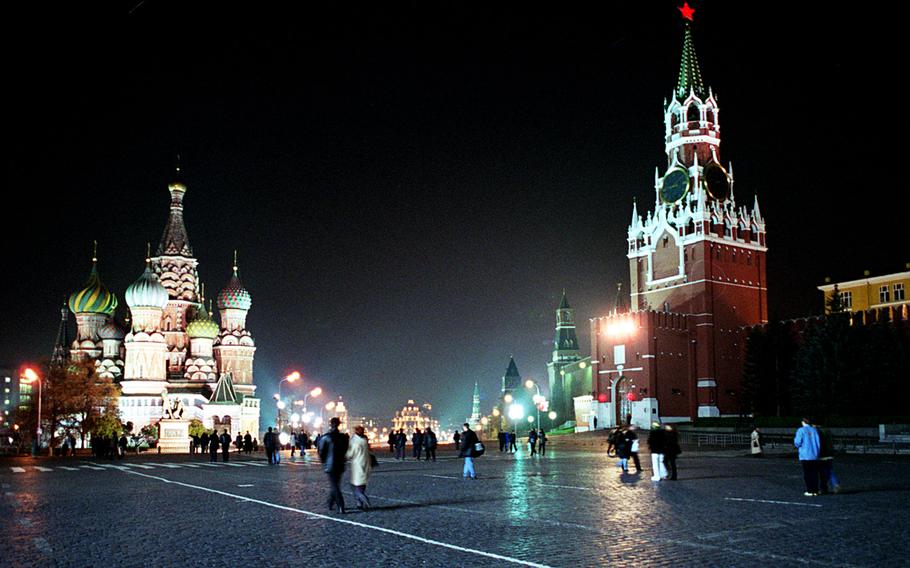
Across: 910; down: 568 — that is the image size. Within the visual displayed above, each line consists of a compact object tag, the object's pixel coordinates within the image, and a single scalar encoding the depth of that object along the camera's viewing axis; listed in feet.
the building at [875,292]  250.57
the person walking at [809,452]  53.62
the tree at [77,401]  210.59
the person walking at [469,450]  75.82
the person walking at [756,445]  122.21
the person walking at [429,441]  123.95
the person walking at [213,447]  130.31
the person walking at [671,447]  69.41
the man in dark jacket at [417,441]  130.82
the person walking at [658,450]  69.05
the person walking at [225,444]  129.49
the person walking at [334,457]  48.57
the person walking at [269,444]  112.57
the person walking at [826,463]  53.78
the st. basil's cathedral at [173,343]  273.95
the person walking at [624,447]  82.89
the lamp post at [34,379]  167.94
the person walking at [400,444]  127.90
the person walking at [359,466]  49.47
